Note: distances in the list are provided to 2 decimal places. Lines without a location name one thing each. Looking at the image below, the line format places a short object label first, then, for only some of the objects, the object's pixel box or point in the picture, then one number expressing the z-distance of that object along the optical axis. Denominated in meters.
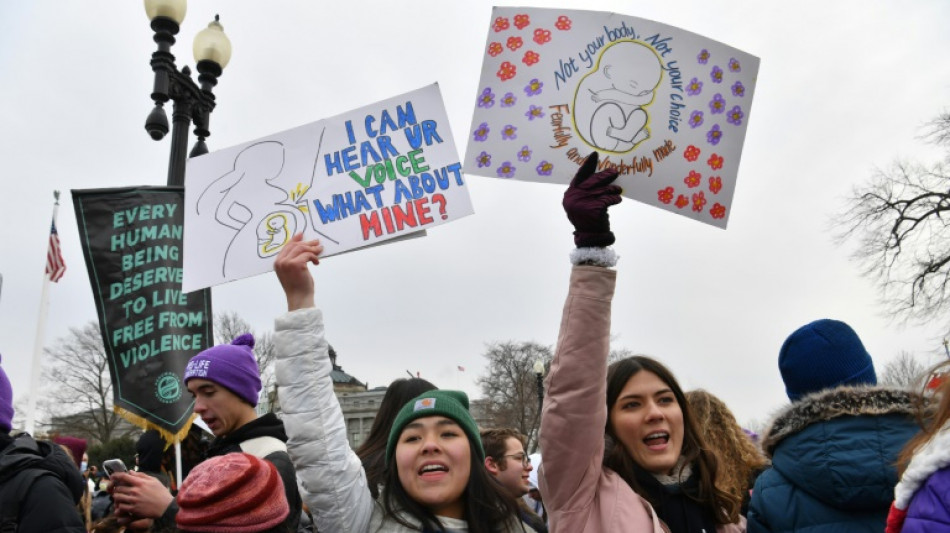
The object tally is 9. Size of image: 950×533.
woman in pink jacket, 1.93
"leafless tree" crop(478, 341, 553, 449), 52.00
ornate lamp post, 5.55
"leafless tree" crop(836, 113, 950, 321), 16.11
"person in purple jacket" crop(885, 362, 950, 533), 1.38
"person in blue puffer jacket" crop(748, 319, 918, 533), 1.96
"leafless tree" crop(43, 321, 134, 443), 41.16
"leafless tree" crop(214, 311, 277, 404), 37.91
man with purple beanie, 2.71
